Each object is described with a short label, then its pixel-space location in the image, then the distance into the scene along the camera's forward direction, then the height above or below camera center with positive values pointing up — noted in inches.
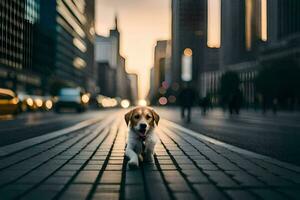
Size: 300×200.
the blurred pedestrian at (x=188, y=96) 888.9 +29.0
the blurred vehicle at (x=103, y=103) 2886.3 +48.3
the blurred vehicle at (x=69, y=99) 1349.7 +33.5
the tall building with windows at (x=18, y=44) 2982.3 +485.3
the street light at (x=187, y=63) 3236.7 +358.1
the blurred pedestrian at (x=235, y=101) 1234.9 +27.2
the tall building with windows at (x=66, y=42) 3912.4 +698.9
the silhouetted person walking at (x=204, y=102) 1454.2 +28.3
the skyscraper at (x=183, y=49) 7770.7 +1084.2
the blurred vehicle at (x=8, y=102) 918.4 +15.9
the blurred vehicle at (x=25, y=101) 1387.9 +26.9
